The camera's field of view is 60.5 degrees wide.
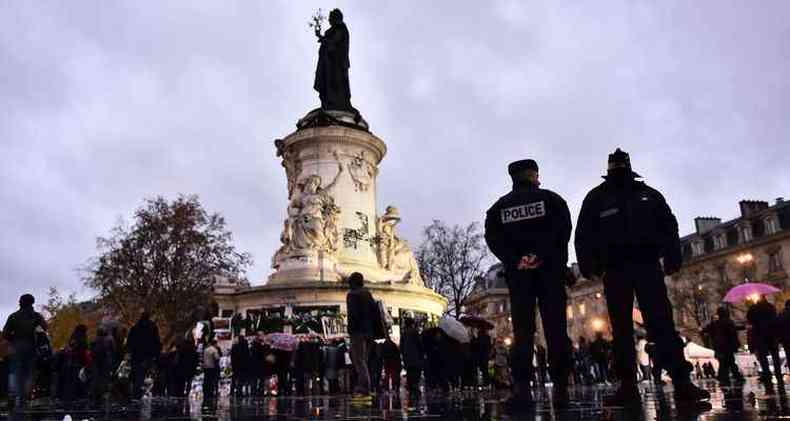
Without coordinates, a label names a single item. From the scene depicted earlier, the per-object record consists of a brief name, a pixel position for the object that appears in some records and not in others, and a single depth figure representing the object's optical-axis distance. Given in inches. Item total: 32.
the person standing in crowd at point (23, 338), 430.0
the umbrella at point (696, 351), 1024.2
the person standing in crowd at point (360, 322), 410.9
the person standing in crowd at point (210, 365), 558.3
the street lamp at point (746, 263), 2255.2
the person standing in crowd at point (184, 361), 573.9
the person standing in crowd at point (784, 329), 508.0
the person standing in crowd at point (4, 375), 666.2
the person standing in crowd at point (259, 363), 636.7
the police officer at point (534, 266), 261.1
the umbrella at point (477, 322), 639.1
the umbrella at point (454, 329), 578.6
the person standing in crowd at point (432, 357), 609.6
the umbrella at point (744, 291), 685.2
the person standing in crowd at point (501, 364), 713.0
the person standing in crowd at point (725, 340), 550.0
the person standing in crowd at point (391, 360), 598.5
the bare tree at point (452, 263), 1862.7
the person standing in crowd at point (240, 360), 629.9
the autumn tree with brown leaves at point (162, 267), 1346.0
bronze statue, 1109.1
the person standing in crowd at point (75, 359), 562.6
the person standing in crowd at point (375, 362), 605.9
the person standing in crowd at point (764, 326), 511.8
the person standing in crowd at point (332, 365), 608.1
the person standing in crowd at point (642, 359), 827.9
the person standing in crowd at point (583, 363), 875.4
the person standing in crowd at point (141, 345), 519.8
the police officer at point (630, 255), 240.5
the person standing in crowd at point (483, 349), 634.2
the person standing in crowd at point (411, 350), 578.2
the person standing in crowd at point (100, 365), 496.4
